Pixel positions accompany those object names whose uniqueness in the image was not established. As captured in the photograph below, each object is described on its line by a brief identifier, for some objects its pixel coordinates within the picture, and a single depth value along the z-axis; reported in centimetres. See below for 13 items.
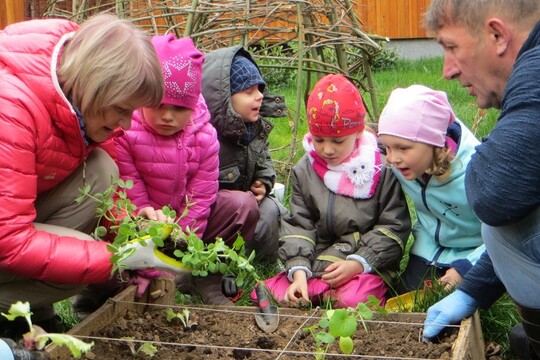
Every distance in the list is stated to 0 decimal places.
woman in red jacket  249
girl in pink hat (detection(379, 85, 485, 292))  306
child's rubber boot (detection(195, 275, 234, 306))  325
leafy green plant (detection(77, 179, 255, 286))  250
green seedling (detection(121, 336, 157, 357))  252
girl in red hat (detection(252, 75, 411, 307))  327
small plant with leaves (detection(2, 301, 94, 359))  176
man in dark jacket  210
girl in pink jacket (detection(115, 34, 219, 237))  311
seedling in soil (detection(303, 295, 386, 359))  231
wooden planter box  242
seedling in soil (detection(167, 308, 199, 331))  280
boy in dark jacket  343
